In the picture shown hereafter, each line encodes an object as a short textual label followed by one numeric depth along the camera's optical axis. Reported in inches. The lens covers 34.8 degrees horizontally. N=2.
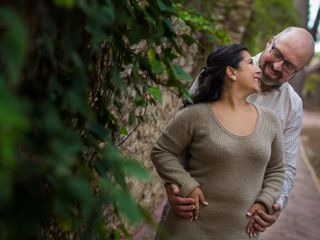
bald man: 115.4
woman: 91.9
